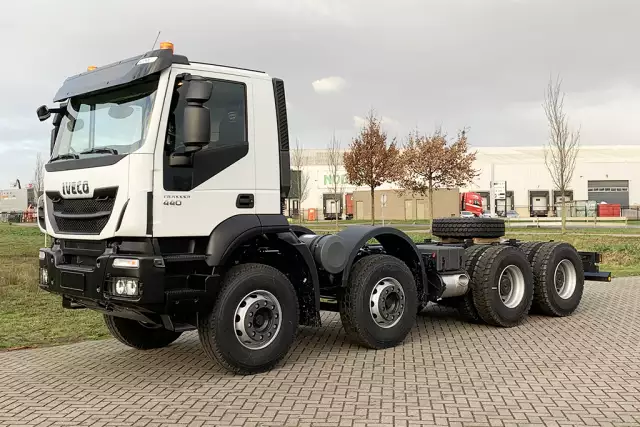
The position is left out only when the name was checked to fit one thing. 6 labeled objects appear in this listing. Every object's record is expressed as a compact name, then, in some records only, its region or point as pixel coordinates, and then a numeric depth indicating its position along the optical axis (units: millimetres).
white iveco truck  5375
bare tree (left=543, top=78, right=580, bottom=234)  28281
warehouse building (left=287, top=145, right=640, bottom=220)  60212
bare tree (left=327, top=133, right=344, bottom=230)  43738
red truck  48153
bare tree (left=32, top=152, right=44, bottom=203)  45719
